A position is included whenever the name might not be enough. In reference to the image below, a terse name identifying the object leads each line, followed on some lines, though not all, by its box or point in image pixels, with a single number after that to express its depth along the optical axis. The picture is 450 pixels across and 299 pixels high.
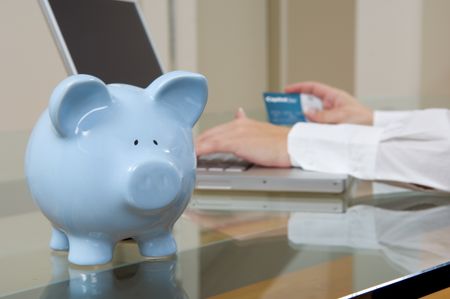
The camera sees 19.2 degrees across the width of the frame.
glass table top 0.92
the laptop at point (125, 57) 1.22
